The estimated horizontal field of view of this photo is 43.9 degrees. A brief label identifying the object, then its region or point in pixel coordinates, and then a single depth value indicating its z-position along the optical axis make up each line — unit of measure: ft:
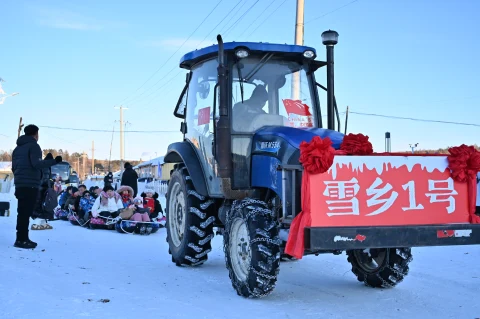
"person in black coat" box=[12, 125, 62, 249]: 29.43
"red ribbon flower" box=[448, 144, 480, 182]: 17.56
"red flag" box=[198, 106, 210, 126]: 23.21
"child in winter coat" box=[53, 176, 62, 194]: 65.05
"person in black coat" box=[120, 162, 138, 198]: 56.85
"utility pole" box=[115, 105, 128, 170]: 190.68
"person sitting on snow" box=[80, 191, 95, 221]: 43.97
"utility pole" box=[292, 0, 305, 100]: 53.88
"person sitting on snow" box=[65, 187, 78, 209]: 49.14
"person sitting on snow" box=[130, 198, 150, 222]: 40.11
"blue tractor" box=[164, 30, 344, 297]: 18.11
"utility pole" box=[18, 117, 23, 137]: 170.65
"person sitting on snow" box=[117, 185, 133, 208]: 44.39
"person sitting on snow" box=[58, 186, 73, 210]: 52.54
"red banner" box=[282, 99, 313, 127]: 21.90
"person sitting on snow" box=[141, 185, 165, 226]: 43.80
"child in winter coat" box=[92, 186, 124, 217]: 42.45
